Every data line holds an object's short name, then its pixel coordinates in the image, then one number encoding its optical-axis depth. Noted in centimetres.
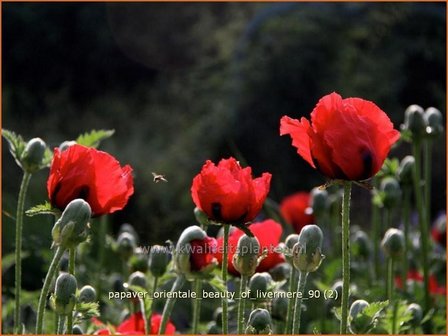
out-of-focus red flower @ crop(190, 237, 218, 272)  207
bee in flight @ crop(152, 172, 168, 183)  227
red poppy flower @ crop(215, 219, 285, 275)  226
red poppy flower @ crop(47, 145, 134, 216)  212
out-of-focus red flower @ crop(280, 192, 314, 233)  321
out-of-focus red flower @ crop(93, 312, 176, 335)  230
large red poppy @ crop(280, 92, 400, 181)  208
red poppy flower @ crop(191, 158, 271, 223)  212
